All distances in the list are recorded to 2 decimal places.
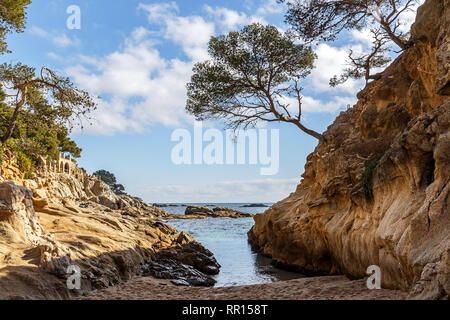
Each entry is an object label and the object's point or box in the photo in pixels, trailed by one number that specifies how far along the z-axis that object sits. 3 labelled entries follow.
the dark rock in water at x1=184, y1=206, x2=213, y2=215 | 67.66
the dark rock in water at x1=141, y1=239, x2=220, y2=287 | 12.24
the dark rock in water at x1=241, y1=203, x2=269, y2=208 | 174.19
